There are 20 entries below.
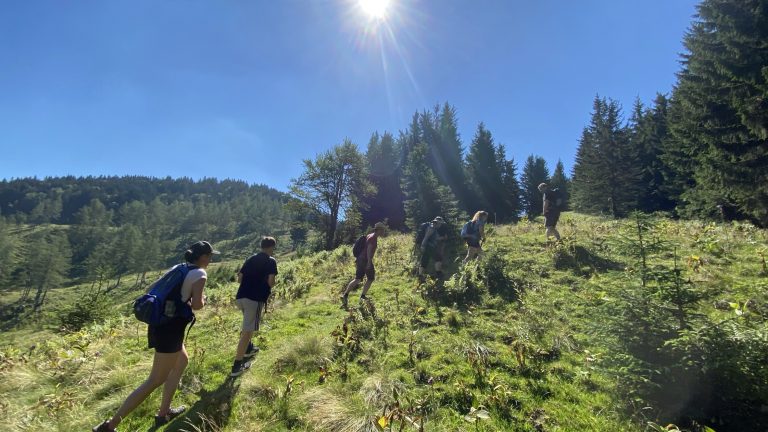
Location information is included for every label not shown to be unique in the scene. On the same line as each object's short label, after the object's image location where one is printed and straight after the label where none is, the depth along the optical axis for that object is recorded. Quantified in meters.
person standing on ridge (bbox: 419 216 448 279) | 10.88
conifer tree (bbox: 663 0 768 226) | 14.28
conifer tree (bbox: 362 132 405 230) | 40.03
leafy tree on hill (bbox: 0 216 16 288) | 84.31
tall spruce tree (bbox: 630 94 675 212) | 33.50
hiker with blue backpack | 4.12
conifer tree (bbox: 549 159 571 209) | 50.13
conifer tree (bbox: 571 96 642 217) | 33.22
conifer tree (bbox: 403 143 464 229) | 17.74
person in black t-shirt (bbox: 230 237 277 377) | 5.91
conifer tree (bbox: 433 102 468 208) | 36.81
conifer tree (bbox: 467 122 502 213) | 36.88
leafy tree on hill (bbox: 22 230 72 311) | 82.25
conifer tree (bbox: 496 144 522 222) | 37.44
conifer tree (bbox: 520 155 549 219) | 47.37
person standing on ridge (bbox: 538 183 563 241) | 11.84
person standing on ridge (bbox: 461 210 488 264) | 11.22
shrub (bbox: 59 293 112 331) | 11.09
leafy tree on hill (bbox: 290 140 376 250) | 32.66
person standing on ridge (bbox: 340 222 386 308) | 9.42
